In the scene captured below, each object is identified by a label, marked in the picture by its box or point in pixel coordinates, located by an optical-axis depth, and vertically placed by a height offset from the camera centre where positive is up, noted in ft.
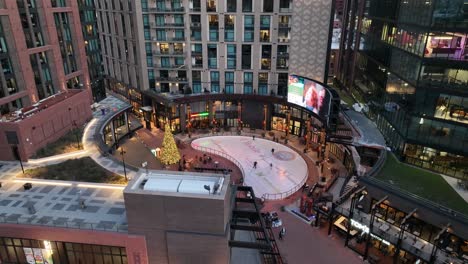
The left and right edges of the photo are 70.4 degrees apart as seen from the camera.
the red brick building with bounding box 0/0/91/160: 153.79 -33.33
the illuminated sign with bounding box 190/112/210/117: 239.03 -72.32
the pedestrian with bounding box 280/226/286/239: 129.70 -82.65
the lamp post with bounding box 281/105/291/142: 223.71 -68.34
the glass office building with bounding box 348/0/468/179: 119.44 -29.37
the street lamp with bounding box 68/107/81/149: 179.36 -61.07
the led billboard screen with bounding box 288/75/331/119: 187.73 -50.33
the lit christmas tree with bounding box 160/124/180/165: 166.71 -67.73
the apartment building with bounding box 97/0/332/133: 214.48 -28.35
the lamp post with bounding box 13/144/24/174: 149.12 -60.75
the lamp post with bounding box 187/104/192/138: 234.99 -72.54
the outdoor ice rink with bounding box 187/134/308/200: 158.61 -85.13
